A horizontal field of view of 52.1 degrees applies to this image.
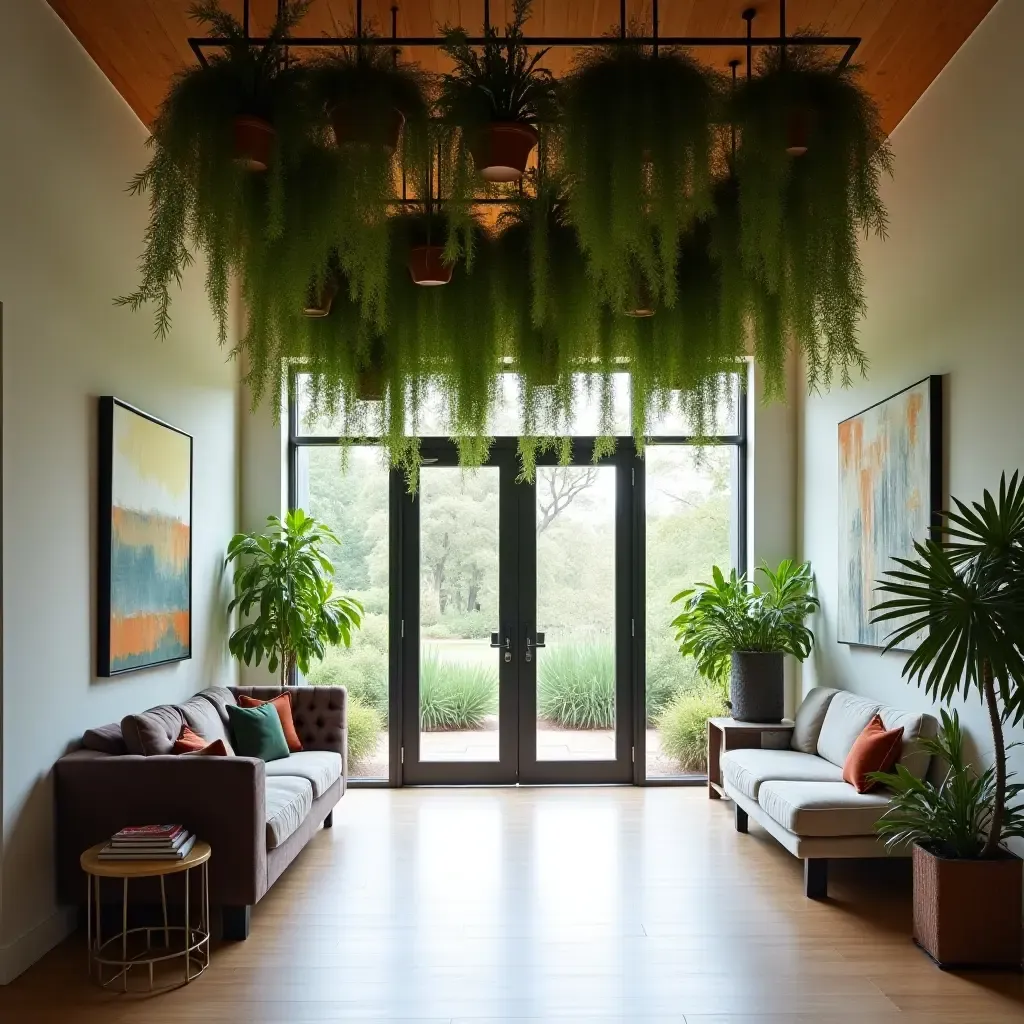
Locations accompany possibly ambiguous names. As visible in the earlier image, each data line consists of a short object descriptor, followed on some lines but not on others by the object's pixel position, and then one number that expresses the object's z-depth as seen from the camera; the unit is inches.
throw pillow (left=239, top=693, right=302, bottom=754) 237.6
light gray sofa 185.0
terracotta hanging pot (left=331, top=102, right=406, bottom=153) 93.2
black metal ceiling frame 96.0
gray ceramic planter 254.4
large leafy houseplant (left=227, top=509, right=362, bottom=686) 260.8
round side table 148.1
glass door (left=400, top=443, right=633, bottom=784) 287.3
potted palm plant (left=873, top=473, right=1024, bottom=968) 142.1
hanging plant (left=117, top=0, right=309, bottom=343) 94.4
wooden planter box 149.2
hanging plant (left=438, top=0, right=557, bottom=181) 97.0
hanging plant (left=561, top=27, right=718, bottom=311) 92.7
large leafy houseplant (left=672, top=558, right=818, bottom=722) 255.1
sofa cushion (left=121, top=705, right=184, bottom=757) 175.8
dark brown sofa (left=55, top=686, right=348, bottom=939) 164.9
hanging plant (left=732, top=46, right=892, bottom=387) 94.1
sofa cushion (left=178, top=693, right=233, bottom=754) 202.8
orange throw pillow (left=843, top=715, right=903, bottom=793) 187.8
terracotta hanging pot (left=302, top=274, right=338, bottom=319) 105.7
